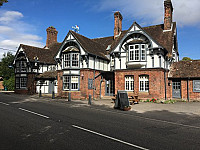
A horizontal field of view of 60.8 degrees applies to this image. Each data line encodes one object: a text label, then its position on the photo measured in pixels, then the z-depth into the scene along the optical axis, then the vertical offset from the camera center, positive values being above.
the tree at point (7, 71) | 44.09 +3.20
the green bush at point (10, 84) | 43.94 -0.55
